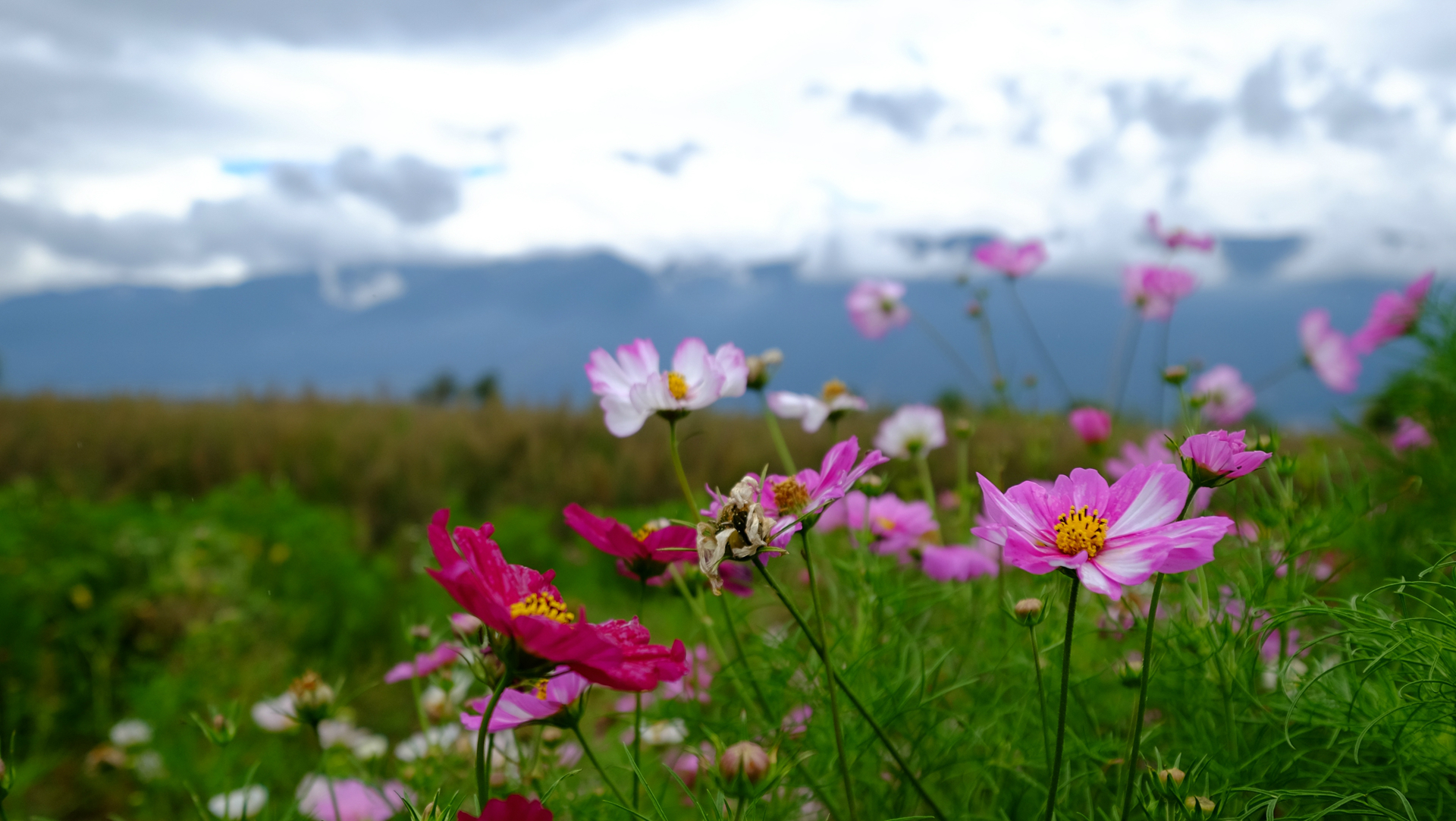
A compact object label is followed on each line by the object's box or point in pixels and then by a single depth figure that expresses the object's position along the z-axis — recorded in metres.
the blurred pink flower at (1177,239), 1.70
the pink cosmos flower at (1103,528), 0.42
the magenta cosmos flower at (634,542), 0.56
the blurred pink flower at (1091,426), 1.05
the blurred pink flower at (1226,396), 1.29
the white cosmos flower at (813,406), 0.84
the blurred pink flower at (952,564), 0.87
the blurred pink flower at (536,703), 0.52
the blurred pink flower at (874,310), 1.53
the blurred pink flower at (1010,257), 1.64
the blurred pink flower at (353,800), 0.75
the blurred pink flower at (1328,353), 1.60
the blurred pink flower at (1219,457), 0.44
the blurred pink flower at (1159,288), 1.62
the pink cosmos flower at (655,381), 0.65
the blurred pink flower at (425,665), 0.75
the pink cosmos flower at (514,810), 0.45
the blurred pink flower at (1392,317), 1.60
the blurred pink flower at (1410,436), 1.28
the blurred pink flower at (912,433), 1.06
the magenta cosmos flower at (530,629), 0.40
